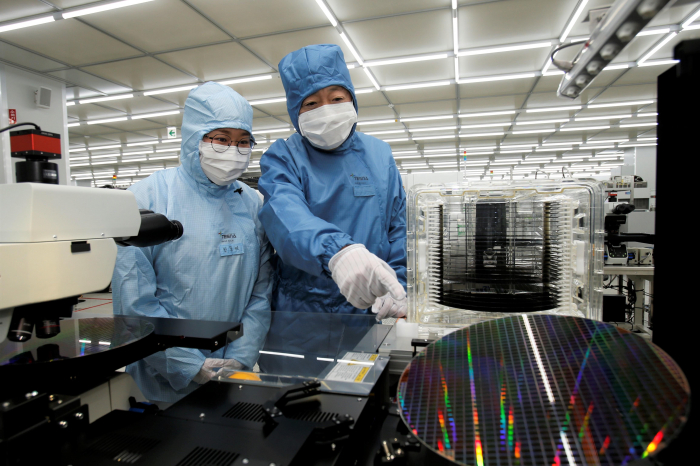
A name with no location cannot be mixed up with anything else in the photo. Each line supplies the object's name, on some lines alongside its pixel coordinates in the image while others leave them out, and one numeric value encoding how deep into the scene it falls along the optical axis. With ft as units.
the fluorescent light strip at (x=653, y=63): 15.48
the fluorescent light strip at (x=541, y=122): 23.85
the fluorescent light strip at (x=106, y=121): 22.27
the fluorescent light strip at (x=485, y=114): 22.04
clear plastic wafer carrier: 2.93
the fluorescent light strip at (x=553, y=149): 32.04
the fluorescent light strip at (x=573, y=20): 11.41
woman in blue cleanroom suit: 3.64
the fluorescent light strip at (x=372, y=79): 16.01
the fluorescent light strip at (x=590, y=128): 25.68
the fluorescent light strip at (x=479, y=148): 30.76
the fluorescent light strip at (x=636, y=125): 24.86
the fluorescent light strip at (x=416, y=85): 17.49
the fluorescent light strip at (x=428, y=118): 22.74
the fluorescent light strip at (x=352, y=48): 13.08
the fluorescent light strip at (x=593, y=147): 31.47
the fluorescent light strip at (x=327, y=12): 11.16
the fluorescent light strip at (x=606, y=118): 23.20
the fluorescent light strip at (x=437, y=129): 25.17
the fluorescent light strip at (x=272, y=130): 25.30
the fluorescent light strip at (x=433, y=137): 27.45
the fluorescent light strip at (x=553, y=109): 21.39
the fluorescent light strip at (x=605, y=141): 29.39
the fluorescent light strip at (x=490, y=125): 24.27
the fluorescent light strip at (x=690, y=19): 11.98
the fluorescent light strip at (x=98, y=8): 10.94
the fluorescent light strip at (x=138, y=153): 31.62
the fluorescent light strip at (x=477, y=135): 26.76
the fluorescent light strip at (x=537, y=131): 26.09
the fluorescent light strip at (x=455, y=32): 11.81
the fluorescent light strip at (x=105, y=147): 29.14
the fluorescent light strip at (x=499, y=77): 16.69
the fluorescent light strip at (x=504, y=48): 13.75
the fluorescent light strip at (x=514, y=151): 32.50
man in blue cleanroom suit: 3.59
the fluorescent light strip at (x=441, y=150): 31.24
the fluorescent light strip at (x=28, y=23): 11.75
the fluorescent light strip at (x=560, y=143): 29.99
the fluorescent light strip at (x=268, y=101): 19.30
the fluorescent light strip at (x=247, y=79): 16.38
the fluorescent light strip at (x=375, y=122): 23.85
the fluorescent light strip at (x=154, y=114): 21.28
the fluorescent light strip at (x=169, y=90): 17.40
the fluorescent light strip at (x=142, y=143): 28.48
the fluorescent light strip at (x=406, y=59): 14.56
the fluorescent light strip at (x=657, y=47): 13.42
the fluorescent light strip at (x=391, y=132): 25.89
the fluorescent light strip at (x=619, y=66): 15.80
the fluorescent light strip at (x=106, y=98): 18.36
